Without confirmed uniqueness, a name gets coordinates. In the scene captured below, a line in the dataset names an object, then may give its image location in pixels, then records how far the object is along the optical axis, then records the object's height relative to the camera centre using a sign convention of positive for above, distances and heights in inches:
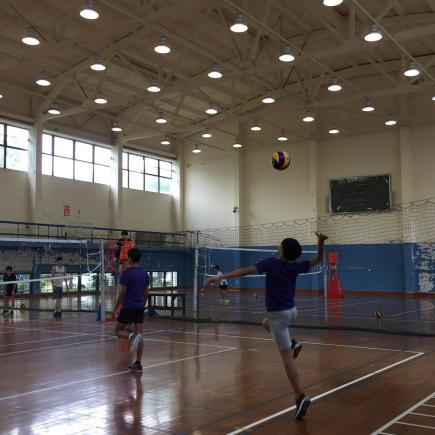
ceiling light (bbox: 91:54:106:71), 617.0 +235.5
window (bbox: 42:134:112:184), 1088.8 +230.7
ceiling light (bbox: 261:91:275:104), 765.9 +241.1
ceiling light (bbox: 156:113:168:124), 885.2 +245.0
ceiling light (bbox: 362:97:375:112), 818.8 +244.2
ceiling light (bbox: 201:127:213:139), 1003.9 +253.4
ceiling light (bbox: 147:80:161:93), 731.4 +247.2
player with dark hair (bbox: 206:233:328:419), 199.0 -11.2
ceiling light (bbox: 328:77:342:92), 726.3 +241.8
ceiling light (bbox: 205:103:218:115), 822.5 +243.5
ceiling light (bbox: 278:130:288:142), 1010.2 +246.4
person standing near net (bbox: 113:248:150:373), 290.0 -17.1
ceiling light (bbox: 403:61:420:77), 634.2 +231.1
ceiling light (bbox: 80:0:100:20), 471.2 +228.0
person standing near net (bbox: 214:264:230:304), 808.9 -38.9
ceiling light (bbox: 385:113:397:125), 892.0 +241.4
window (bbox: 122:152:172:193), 1243.8 +226.1
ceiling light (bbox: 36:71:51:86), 654.7 +232.2
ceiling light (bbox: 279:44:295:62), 589.3 +232.0
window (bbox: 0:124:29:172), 1012.5 +234.1
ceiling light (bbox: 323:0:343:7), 430.6 +213.4
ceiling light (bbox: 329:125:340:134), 1008.9 +255.4
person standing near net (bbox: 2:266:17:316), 667.7 -28.7
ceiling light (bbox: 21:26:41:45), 519.5 +226.5
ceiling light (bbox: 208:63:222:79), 644.1 +234.6
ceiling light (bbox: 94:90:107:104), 733.3 +235.6
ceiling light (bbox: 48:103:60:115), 786.5 +236.7
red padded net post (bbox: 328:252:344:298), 973.2 -28.2
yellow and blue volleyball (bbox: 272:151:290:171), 496.4 +98.0
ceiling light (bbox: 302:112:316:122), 872.5 +242.5
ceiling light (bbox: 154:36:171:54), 557.6 +230.3
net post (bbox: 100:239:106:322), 539.5 -24.0
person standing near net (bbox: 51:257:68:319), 595.8 -29.2
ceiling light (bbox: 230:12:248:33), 504.4 +228.5
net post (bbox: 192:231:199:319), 550.0 -20.4
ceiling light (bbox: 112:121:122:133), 917.9 +247.4
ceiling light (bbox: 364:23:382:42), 519.8 +225.4
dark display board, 1048.8 +140.3
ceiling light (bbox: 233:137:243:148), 1083.3 +247.6
